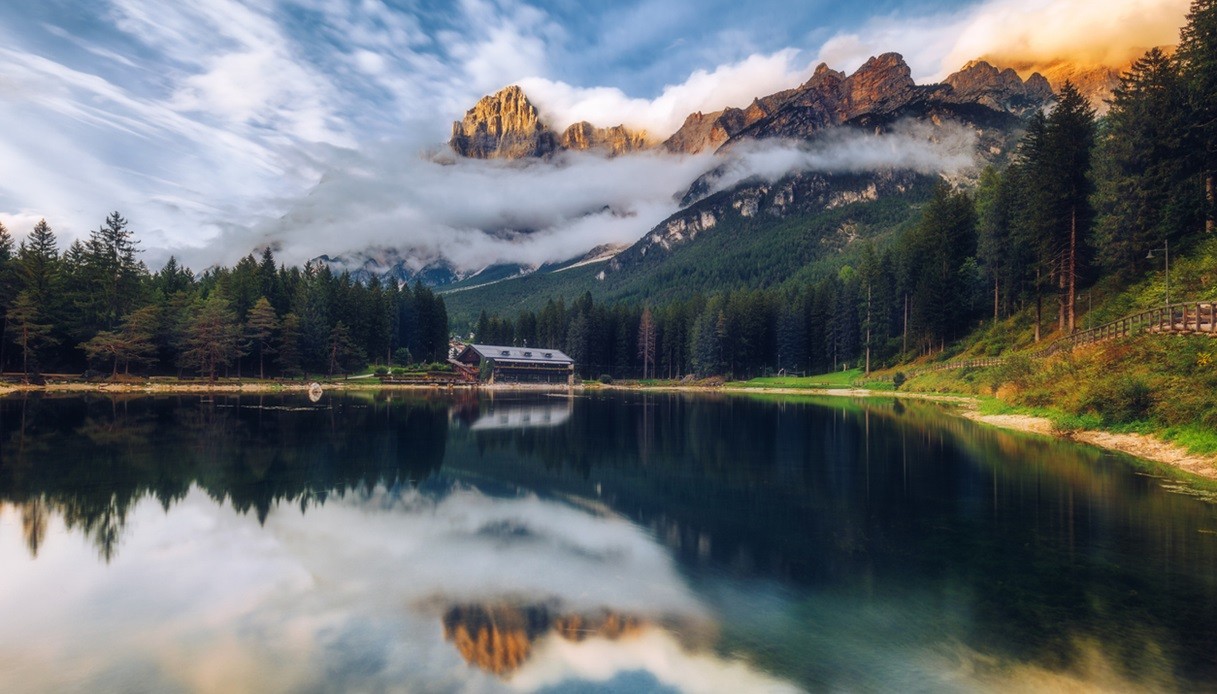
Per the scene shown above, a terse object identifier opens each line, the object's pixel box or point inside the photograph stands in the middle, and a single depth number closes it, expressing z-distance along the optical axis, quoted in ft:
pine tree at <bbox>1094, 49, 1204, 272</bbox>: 139.74
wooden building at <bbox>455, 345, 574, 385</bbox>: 393.91
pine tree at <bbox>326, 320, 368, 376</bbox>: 319.47
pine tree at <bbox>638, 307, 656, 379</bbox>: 451.53
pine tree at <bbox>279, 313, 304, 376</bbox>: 283.18
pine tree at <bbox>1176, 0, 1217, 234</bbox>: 132.87
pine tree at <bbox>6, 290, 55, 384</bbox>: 212.64
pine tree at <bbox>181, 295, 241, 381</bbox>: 246.47
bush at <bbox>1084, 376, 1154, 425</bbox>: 88.69
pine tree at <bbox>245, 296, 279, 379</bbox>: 271.69
